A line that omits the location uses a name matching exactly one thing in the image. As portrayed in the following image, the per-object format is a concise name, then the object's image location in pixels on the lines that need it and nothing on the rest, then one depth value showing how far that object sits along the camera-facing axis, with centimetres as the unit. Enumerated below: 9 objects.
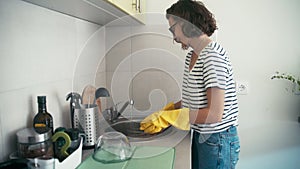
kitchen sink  108
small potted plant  160
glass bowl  84
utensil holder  93
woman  94
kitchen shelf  82
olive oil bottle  77
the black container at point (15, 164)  58
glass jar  67
